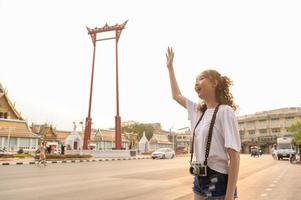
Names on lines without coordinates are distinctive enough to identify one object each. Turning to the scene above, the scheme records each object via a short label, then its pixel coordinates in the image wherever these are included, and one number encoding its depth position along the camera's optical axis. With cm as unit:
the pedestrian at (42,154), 2212
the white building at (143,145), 6656
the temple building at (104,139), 6500
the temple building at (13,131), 4203
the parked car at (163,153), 4084
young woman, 238
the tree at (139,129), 9331
